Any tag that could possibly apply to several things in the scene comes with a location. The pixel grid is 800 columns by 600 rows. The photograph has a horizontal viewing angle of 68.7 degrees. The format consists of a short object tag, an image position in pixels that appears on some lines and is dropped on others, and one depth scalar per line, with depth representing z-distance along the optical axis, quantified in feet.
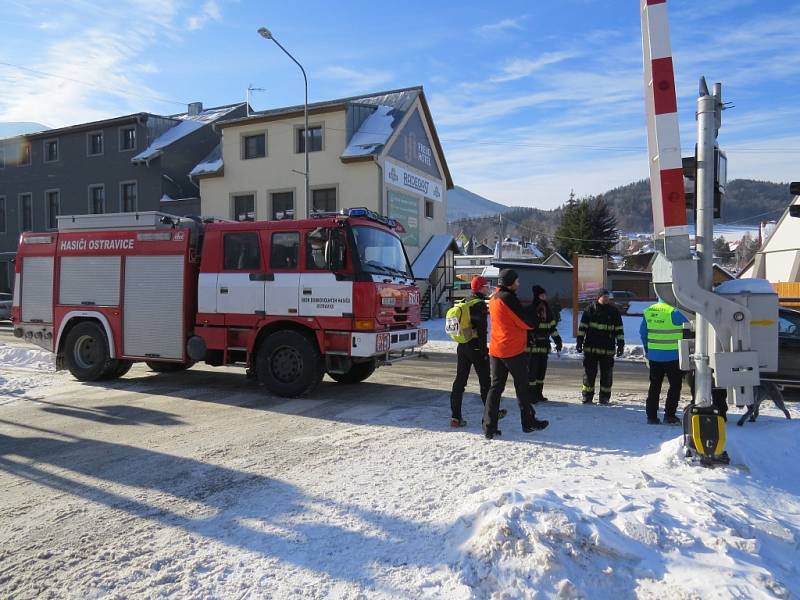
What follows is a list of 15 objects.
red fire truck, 27.71
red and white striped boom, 16.15
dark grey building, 102.22
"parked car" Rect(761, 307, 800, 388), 28.71
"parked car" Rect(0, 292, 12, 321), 94.06
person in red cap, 22.85
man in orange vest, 20.74
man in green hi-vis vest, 22.75
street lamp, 64.18
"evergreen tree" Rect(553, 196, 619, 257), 148.66
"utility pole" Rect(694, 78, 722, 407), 16.34
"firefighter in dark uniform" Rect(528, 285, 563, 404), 27.22
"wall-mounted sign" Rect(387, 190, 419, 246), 88.28
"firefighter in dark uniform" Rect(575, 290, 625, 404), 26.96
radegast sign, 86.48
